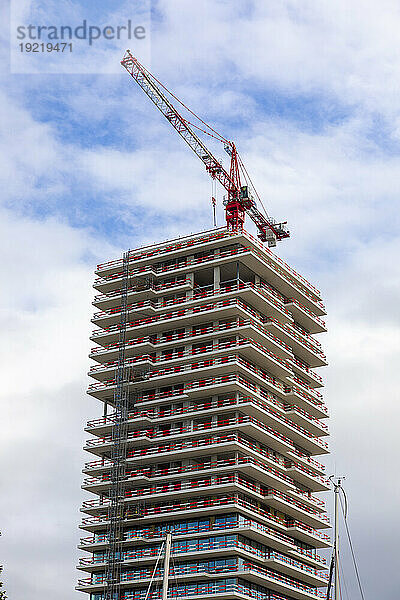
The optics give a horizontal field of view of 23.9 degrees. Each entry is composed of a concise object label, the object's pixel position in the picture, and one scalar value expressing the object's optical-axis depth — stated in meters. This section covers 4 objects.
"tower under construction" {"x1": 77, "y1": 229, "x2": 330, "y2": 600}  105.88
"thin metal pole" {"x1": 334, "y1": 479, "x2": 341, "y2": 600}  104.69
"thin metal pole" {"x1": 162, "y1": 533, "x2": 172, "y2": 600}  87.81
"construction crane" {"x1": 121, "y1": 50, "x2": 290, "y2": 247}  142.88
